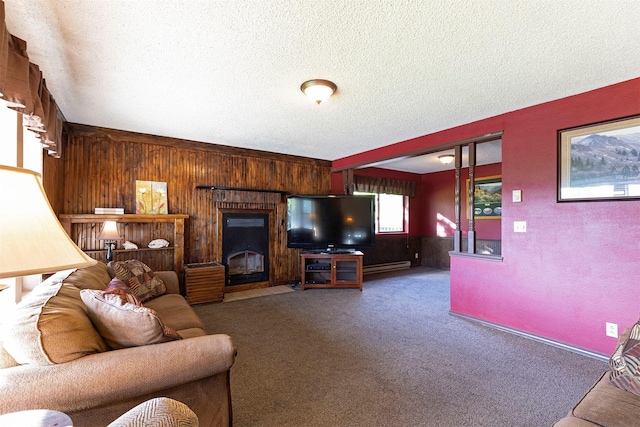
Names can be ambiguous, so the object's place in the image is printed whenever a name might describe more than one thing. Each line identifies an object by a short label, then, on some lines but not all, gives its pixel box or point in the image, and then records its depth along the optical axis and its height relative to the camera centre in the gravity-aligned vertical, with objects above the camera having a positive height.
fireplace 4.85 -0.53
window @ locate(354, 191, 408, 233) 7.24 +0.08
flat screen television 5.19 -0.09
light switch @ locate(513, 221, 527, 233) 3.08 -0.12
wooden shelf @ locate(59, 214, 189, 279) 3.72 -0.25
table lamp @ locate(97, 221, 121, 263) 3.46 -0.20
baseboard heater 6.63 -1.23
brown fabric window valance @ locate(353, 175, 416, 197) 6.59 +0.75
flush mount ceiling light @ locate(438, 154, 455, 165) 5.45 +1.12
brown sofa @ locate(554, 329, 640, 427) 1.13 -0.82
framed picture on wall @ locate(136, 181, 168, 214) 4.15 +0.29
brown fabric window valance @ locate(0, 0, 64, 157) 1.46 +0.78
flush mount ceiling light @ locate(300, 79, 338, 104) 2.50 +1.13
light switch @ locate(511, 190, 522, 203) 3.10 +0.21
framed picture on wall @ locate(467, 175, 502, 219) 6.08 +0.39
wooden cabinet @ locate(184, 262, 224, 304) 4.08 -0.96
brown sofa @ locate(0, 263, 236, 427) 1.09 -0.63
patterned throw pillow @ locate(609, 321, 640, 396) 1.34 -0.73
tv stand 5.03 -0.94
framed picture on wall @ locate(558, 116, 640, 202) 2.44 +0.49
